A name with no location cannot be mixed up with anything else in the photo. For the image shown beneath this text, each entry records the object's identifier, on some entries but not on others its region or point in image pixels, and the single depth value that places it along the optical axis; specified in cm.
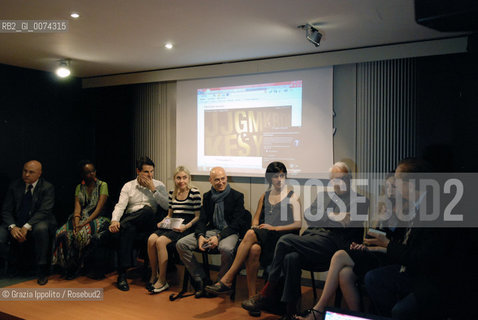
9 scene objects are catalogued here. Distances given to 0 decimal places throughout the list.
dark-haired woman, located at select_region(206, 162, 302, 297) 366
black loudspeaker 150
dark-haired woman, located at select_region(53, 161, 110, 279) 448
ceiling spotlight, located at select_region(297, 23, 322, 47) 340
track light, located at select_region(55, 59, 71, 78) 475
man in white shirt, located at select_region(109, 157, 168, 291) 432
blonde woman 415
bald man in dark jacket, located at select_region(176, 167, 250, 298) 392
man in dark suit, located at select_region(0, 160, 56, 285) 440
